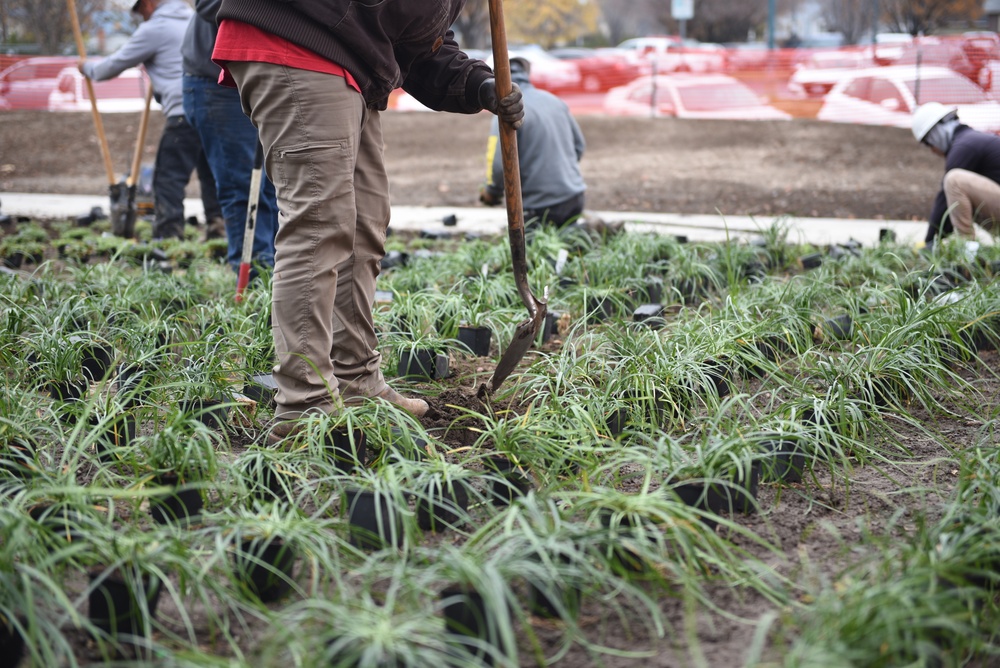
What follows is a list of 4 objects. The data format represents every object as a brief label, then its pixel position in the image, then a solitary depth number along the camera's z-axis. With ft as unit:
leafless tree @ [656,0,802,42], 123.95
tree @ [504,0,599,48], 123.13
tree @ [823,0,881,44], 100.27
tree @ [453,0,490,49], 98.99
